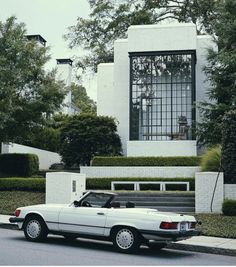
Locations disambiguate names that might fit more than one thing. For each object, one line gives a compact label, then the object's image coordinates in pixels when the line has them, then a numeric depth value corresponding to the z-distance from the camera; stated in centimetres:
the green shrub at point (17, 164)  2600
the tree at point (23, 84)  2322
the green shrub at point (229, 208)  1634
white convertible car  1077
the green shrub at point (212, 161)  2050
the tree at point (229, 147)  1803
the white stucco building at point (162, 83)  2752
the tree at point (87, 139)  2803
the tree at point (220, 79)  2417
